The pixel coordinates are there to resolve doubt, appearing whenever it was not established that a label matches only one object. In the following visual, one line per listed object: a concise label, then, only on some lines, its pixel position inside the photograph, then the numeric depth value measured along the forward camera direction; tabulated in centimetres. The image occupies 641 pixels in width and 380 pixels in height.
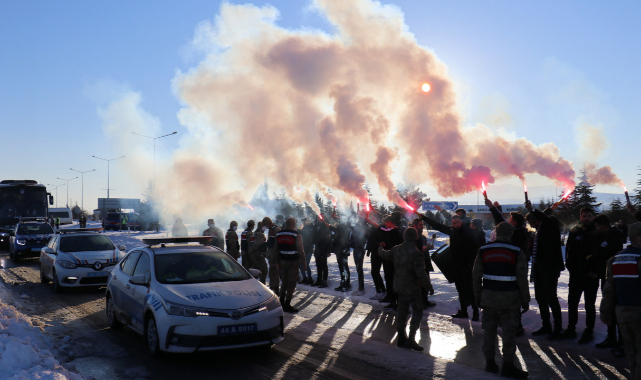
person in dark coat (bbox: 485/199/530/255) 781
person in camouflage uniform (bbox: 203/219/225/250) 1432
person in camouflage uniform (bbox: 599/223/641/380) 470
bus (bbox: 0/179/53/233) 2517
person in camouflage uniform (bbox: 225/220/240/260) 1395
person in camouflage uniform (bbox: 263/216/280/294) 1020
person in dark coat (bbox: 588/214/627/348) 651
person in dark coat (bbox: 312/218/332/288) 1261
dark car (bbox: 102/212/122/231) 5125
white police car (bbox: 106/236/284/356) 580
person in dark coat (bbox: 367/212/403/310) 966
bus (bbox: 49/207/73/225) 6390
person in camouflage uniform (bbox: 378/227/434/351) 660
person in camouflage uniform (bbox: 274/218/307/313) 950
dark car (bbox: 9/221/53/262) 1972
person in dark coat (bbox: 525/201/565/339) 729
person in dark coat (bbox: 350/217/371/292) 1155
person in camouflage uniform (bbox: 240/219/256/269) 1261
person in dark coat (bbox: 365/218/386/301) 1053
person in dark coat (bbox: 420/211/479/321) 866
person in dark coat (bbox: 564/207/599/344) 686
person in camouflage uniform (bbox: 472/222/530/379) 544
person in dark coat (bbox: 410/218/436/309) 963
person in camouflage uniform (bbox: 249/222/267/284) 1116
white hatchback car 1164
